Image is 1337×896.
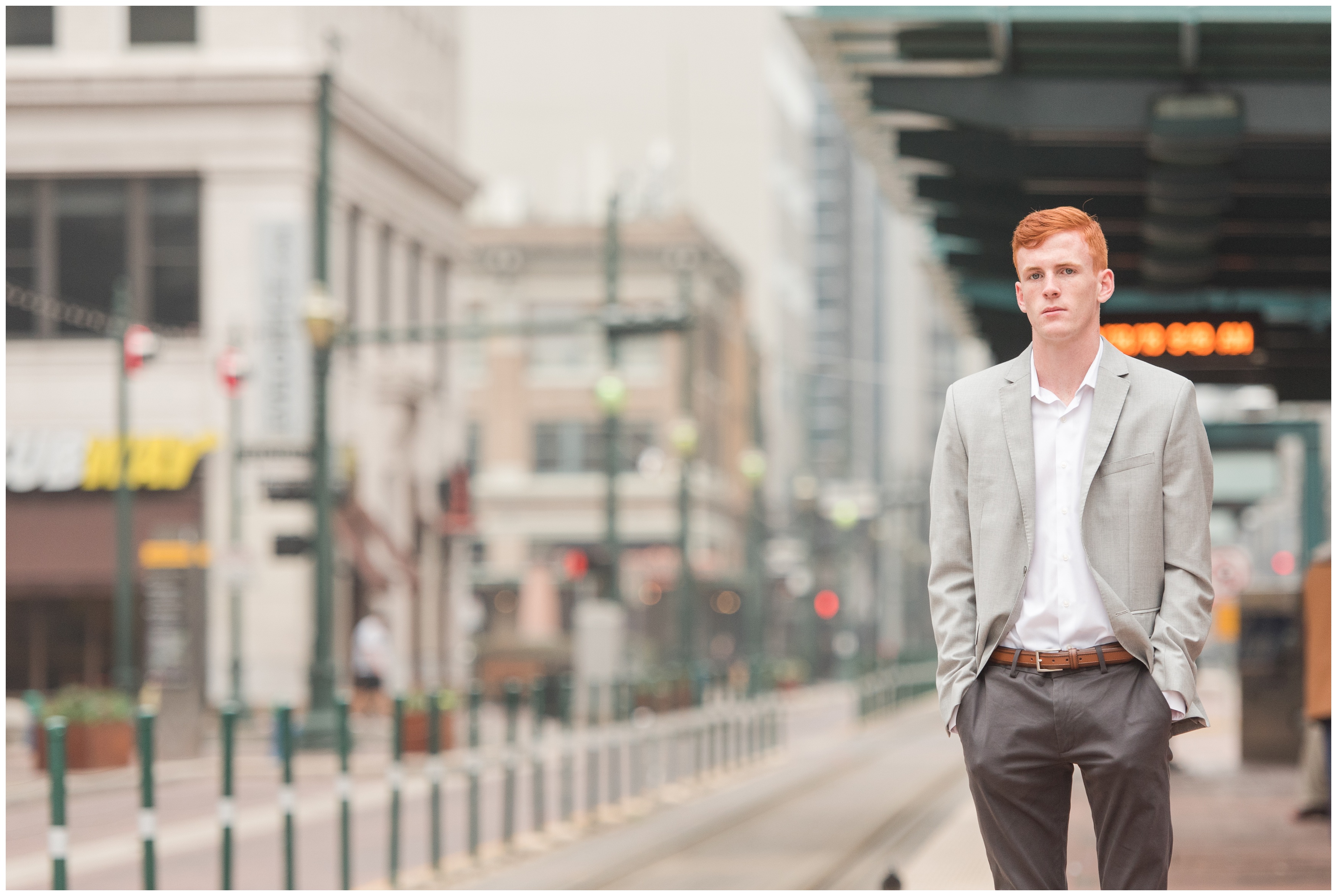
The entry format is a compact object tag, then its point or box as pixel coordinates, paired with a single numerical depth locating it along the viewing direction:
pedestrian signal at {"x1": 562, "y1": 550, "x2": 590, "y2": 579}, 44.50
